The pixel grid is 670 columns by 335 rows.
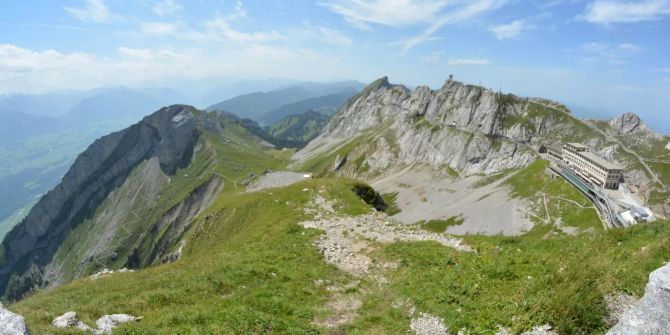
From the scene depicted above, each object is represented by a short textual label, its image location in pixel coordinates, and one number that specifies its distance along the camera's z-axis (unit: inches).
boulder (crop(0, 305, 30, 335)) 411.8
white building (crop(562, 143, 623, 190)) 5260.8
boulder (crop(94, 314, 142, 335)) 610.5
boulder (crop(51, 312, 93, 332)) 599.2
